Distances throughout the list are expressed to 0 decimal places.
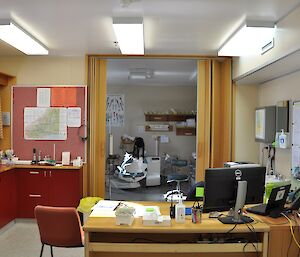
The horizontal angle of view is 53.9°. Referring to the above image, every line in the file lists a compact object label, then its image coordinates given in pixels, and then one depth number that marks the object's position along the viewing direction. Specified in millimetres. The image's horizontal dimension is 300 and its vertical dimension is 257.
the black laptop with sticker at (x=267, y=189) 2955
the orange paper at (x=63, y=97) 4754
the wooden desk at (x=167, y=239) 2271
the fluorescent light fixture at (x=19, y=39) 3146
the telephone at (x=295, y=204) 2681
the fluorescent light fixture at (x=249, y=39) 3023
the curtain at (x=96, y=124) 4746
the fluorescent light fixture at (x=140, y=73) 6238
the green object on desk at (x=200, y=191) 2623
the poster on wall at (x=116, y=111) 8227
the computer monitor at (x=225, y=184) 2387
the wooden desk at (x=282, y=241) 2375
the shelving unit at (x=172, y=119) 8086
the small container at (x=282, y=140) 3457
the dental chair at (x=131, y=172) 6477
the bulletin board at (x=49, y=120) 4754
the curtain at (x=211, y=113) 4789
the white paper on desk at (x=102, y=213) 2523
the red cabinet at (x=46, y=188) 4441
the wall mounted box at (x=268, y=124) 3799
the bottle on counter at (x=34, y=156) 4756
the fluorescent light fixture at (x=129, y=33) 2986
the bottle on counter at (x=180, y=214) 2383
